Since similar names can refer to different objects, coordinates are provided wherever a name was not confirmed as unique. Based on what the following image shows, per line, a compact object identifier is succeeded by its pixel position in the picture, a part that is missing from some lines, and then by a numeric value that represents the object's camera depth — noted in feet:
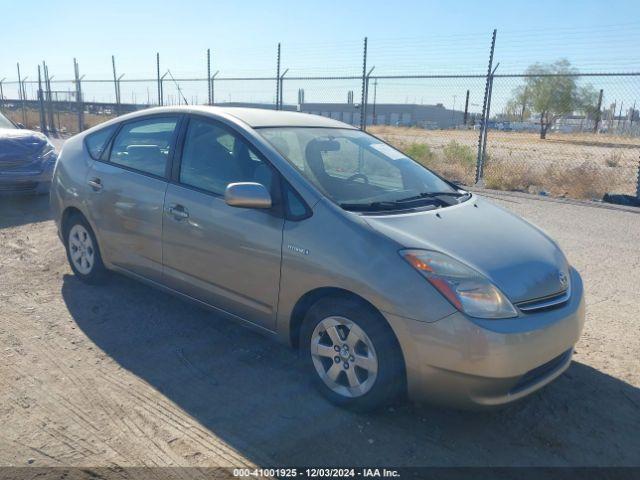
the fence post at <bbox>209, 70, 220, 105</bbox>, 49.96
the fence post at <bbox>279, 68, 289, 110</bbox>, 44.06
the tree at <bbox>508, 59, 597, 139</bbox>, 109.60
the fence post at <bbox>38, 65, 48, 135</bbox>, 75.72
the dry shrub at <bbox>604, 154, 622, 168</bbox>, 51.84
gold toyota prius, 9.17
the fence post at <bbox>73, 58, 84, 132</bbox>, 67.35
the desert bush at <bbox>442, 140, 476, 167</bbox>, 44.42
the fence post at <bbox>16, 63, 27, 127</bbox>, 80.96
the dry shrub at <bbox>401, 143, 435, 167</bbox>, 45.57
